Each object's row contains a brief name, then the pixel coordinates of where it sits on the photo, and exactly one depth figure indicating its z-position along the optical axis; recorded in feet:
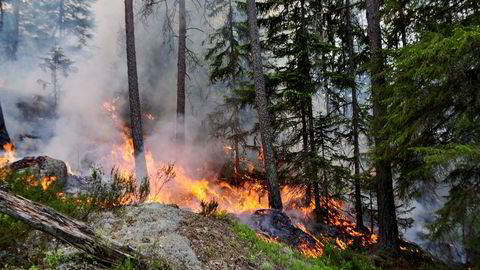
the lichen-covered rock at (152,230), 15.99
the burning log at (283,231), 31.03
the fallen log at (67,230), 10.35
